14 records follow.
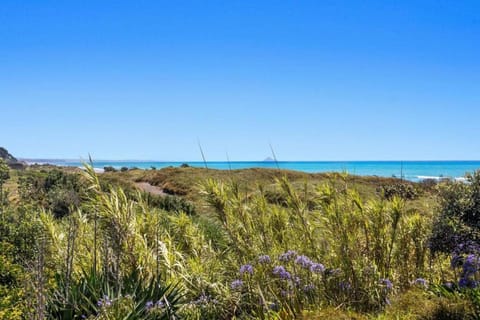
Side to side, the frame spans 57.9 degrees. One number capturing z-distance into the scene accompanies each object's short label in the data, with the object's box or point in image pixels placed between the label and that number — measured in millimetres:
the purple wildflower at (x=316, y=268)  4262
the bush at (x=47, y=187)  14416
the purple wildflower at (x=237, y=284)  4348
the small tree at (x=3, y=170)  17234
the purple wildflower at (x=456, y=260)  4387
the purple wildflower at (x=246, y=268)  4225
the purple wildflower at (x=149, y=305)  3795
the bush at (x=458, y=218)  4672
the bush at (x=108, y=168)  47781
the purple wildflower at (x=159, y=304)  3878
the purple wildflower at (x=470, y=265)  3957
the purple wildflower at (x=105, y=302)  3456
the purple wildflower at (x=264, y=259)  4430
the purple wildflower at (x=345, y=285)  4516
